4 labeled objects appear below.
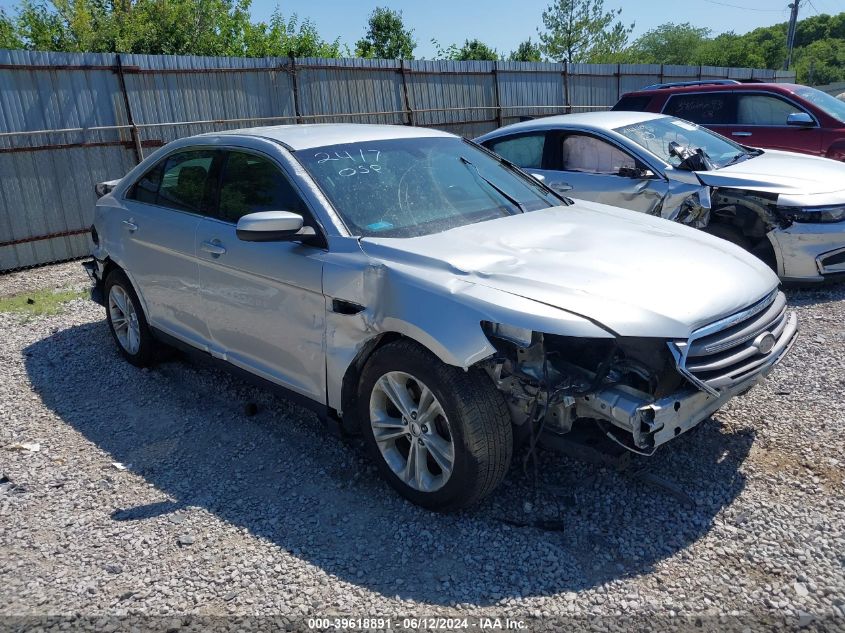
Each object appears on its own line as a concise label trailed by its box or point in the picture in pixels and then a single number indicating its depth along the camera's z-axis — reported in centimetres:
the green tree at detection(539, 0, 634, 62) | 4362
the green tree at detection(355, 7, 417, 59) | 3806
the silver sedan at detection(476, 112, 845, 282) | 603
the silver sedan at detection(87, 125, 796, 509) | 296
